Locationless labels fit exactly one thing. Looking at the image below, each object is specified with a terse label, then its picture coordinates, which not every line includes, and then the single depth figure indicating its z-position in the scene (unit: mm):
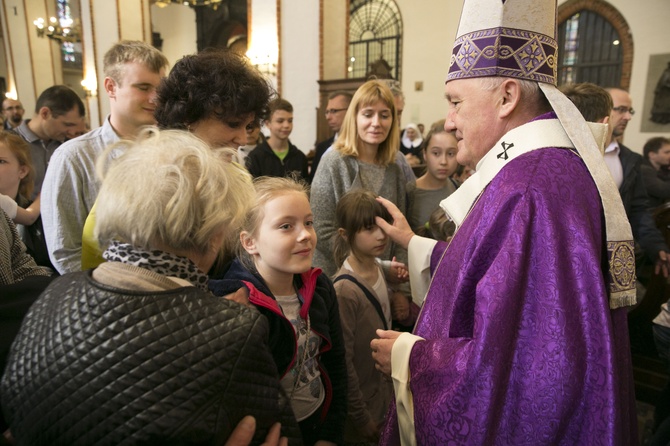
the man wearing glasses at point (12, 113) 6281
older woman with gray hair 760
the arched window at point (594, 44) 9570
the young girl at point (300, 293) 1410
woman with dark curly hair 1433
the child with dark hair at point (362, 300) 1689
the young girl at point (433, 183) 2756
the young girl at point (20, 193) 2293
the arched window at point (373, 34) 12719
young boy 3836
